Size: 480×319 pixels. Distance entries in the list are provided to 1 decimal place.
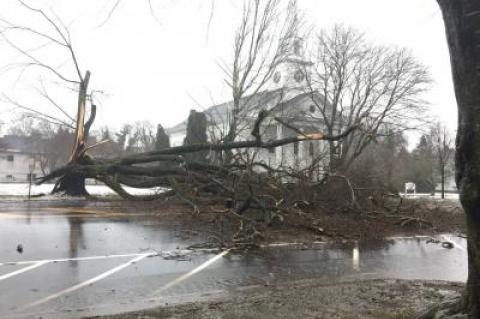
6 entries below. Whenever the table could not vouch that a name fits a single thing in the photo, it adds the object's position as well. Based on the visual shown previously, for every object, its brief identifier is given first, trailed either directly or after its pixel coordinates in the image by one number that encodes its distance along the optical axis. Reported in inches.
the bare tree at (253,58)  1038.4
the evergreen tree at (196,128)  1254.3
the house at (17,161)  2568.9
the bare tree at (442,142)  1574.8
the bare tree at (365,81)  1358.3
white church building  1051.3
